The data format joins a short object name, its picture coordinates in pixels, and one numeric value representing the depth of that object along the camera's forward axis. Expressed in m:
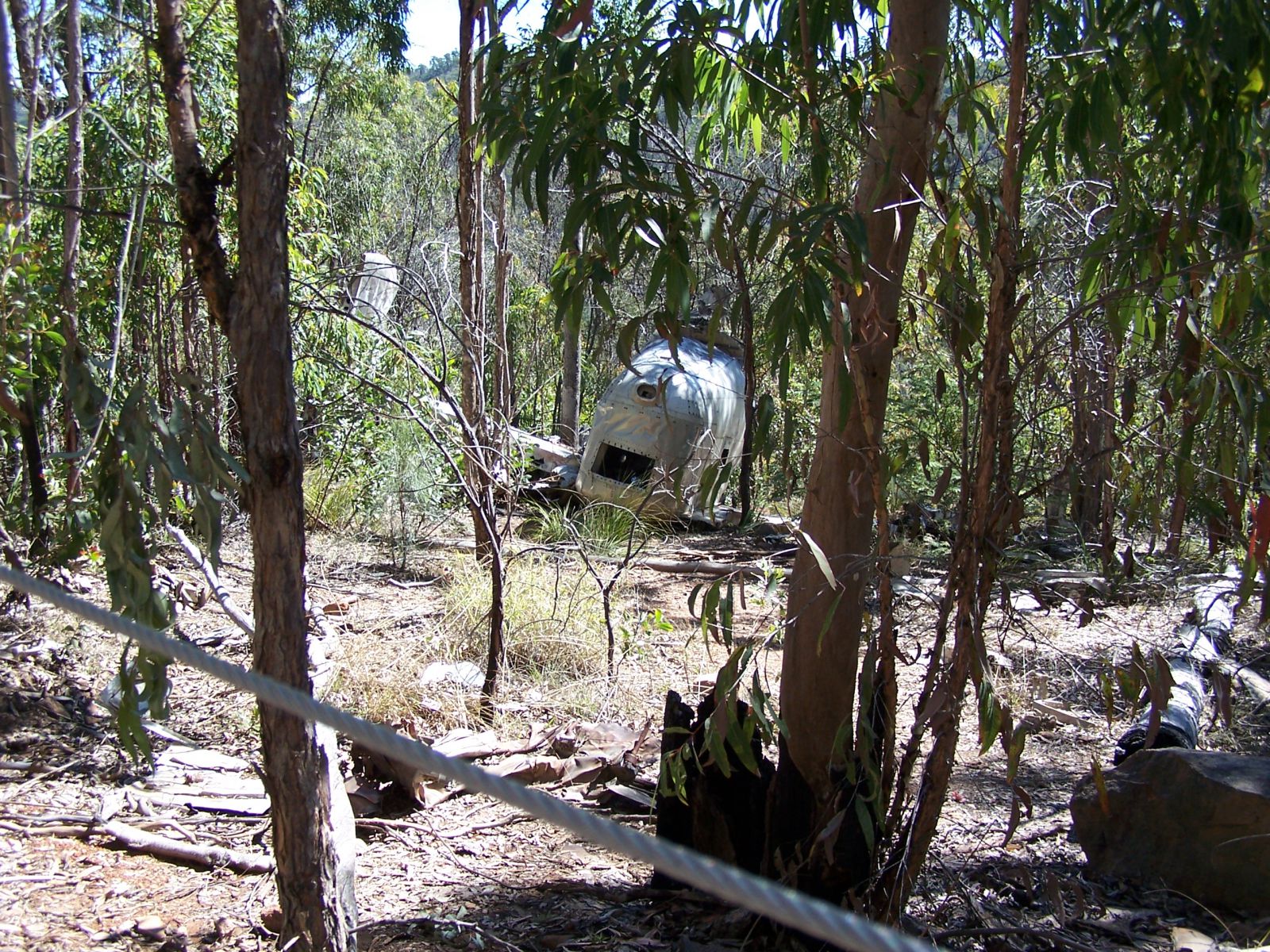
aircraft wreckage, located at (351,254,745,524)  11.80
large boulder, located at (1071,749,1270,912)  3.95
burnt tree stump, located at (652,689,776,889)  3.90
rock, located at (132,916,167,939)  3.54
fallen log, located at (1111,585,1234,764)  5.14
